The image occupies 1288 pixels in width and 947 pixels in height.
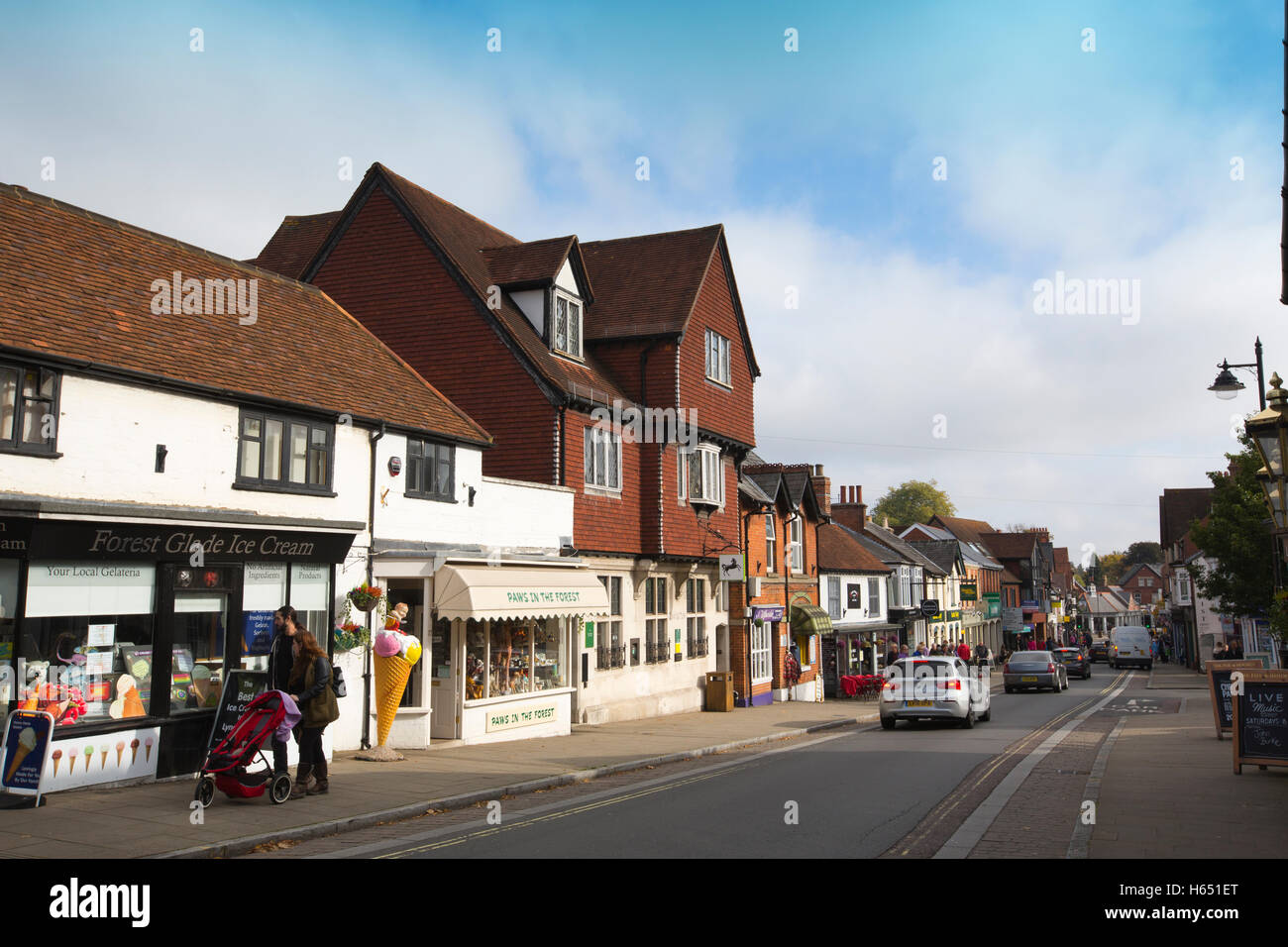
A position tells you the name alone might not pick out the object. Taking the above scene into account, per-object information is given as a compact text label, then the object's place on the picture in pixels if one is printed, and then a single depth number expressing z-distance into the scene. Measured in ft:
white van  208.95
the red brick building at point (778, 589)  101.55
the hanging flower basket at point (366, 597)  50.03
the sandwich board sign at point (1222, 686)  57.41
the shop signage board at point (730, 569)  92.58
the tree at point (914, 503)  335.06
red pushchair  35.65
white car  73.20
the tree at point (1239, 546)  117.19
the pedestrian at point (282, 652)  39.22
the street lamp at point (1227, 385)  63.52
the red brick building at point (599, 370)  73.26
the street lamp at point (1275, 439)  38.47
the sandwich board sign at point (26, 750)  34.14
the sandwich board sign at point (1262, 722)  44.11
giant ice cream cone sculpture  50.85
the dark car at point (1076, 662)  165.48
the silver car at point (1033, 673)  126.82
